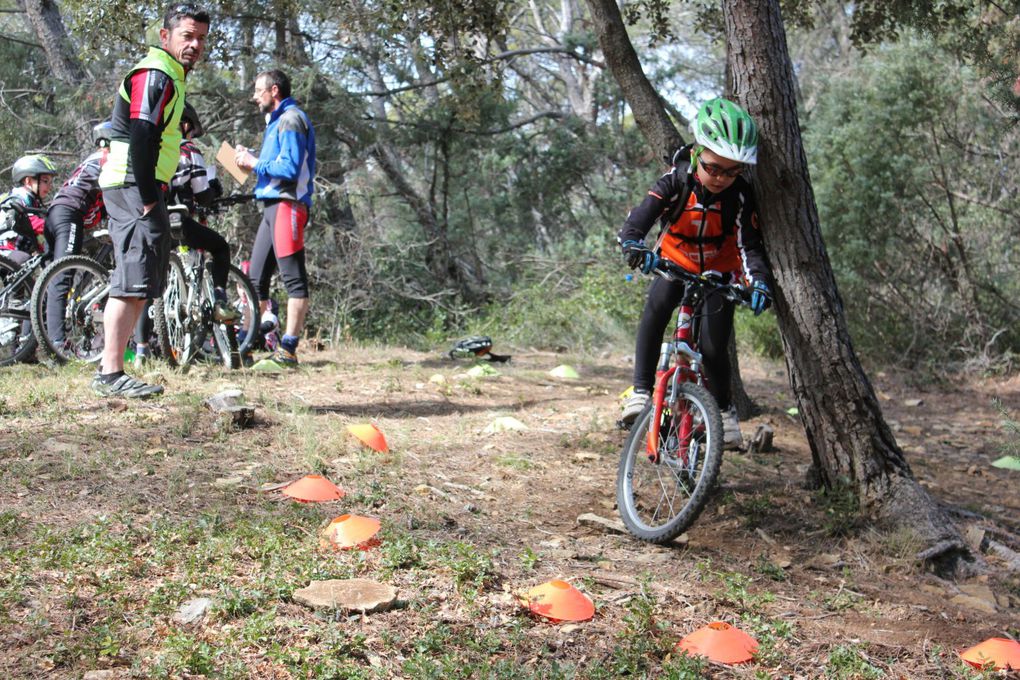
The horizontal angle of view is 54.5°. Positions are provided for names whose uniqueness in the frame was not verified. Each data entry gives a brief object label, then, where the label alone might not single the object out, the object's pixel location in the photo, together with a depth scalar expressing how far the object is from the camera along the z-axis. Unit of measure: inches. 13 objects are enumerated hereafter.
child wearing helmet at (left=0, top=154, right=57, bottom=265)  301.1
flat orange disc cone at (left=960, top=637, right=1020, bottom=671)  135.0
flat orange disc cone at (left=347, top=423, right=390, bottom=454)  208.4
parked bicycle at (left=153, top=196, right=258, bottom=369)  278.2
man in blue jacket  287.7
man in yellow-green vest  215.2
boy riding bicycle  176.9
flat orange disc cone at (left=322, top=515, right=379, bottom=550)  150.6
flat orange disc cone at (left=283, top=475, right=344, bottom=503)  170.9
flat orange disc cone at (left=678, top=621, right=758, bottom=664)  128.5
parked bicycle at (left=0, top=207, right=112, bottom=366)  290.7
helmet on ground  361.4
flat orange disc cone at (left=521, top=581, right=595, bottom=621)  133.9
